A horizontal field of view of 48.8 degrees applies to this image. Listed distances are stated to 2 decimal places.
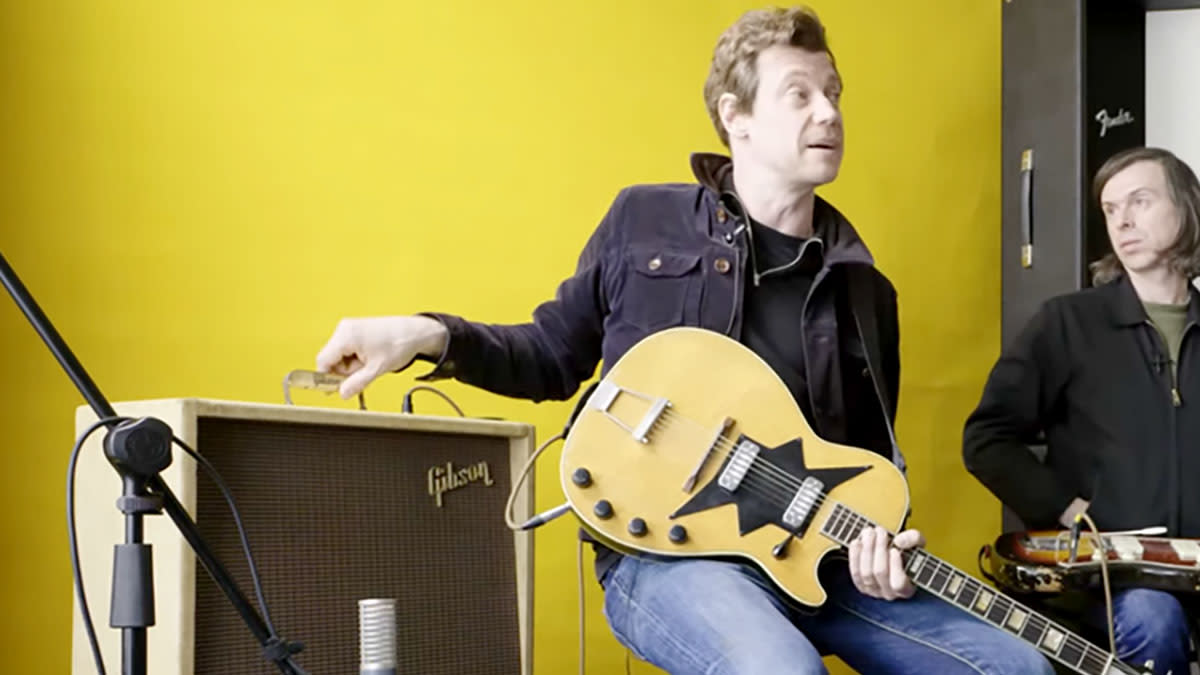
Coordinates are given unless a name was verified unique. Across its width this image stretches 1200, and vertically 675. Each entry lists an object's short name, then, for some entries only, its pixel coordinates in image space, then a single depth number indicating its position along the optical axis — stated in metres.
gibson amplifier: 1.75
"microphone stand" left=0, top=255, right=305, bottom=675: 1.23
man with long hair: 2.46
